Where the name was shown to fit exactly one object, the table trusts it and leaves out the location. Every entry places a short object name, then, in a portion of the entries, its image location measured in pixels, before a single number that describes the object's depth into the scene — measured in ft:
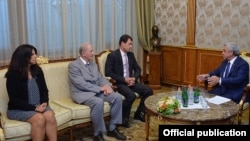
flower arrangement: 9.16
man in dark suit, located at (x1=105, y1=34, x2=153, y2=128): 12.25
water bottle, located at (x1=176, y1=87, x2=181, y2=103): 10.45
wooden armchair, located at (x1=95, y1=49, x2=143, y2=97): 12.97
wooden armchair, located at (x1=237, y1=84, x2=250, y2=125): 9.98
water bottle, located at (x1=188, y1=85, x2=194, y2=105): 10.09
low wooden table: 8.76
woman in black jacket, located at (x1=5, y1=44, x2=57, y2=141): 8.99
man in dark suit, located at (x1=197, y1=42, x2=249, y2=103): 11.23
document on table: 10.21
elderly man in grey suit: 10.77
